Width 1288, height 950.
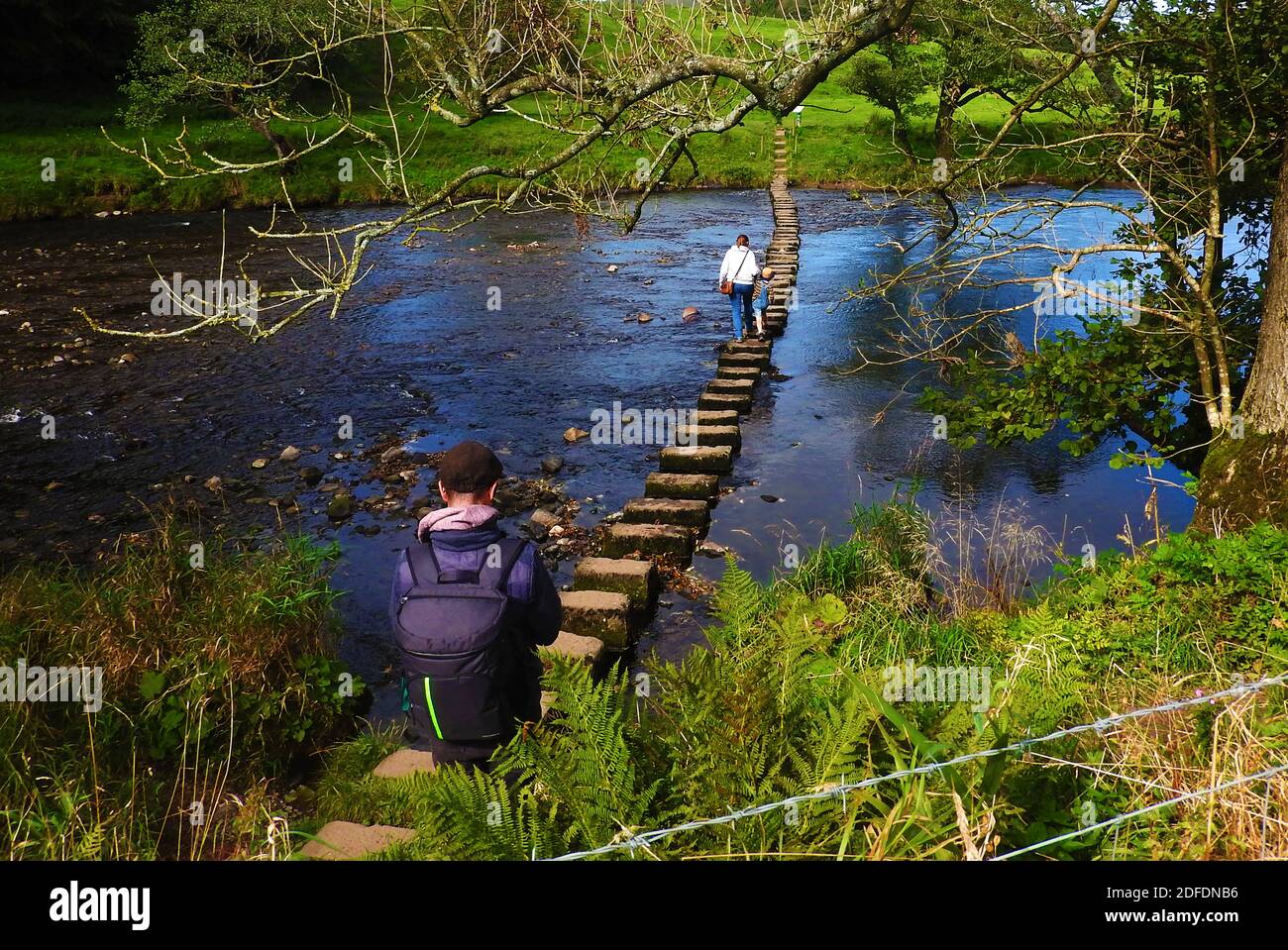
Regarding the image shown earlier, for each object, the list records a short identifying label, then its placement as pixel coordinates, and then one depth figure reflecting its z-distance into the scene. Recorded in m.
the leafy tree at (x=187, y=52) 28.31
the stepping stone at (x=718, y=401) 12.40
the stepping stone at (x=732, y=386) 12.86
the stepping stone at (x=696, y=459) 10.33
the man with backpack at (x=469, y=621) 3.61
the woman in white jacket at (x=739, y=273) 14.37
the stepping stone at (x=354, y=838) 4.41
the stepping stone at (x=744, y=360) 14.16
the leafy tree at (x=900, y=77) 27.65
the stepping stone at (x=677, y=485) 9.61
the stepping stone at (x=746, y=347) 14.59
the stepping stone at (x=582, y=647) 6.57
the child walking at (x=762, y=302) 15.62
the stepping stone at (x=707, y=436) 10.91
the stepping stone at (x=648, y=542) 8.50
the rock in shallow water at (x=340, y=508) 9.71
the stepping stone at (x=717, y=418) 11.51
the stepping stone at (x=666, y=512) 9.06
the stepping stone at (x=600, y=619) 7.17
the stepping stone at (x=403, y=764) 5.23
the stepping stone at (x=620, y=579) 7.66
